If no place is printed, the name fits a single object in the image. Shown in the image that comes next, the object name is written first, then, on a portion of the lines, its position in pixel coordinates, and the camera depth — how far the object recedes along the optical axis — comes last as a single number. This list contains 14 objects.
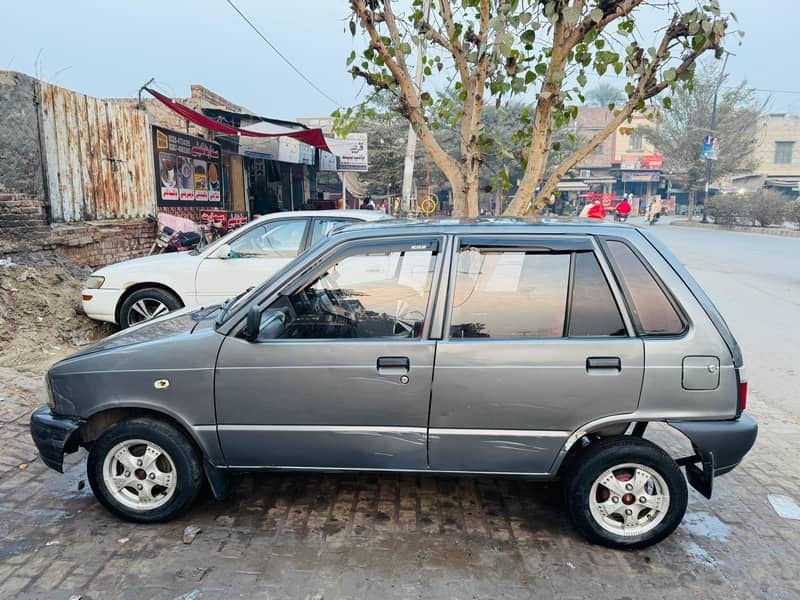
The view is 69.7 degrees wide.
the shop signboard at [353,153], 21.39
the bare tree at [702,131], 39.78
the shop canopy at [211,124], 11.94
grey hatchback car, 2.95
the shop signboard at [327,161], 24.12
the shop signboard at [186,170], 12.34
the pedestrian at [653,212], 35.63
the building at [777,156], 56.47
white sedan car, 6.67
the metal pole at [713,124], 36.50
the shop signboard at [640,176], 54.56
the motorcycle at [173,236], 11.05
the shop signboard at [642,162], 54.31
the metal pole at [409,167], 15.58
